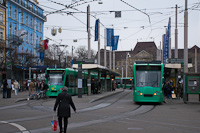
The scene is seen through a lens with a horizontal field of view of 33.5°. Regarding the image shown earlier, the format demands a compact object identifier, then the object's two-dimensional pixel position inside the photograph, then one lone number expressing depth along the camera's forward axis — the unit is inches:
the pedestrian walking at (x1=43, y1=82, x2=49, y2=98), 1146.2
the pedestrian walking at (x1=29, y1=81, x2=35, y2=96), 1232.7
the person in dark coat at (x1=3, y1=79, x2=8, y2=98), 1079.5
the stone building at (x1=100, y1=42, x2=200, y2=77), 3214.8
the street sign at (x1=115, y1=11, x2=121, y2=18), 1196.2
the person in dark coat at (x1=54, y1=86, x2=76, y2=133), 371.4
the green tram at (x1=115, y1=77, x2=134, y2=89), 2984.3
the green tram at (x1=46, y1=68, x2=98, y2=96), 1224.8
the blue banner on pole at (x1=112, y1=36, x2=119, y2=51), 1540.4
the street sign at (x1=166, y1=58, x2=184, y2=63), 1063.9
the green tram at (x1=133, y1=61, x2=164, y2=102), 890.7
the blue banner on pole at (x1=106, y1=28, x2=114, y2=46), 1482.5
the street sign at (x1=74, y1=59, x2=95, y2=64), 1181.7
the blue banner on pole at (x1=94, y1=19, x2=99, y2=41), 1305.4
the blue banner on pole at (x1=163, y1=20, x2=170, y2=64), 1255.5
